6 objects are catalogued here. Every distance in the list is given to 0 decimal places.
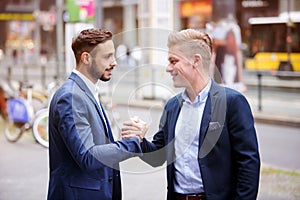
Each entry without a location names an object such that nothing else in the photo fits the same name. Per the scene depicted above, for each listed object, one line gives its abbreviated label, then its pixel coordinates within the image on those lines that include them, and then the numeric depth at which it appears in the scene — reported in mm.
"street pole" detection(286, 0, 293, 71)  22859
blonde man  2623
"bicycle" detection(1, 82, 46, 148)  9273
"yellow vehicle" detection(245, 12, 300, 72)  23234
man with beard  2572
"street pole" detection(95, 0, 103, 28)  16311
